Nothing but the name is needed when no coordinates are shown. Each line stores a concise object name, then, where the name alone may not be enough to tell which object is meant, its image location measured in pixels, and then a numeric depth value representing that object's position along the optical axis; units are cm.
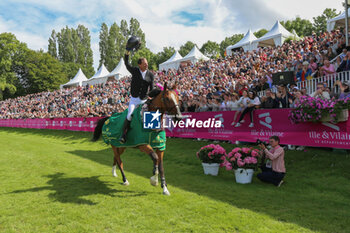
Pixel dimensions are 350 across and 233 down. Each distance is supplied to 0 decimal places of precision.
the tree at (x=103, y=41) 8625
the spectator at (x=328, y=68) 1198
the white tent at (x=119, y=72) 5097
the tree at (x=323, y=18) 7964
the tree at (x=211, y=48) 10219
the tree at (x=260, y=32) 8816
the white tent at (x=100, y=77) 5425
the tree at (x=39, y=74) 7219
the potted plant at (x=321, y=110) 825
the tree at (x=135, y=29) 8681
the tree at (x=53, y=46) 9361
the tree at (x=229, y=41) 10125
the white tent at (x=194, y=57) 4350
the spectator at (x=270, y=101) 1102
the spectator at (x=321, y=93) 942
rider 701
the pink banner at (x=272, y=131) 852
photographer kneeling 767
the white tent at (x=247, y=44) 3738
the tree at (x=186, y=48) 10664
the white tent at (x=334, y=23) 2637
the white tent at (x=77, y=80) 6059
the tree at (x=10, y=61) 6369
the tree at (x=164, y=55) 8569
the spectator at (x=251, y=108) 1100
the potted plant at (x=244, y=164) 814
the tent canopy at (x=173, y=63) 4578
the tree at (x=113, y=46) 8456
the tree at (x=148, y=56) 7786
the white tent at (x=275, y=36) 3453
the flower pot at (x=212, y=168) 933
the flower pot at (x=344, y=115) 820
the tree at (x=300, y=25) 7769
